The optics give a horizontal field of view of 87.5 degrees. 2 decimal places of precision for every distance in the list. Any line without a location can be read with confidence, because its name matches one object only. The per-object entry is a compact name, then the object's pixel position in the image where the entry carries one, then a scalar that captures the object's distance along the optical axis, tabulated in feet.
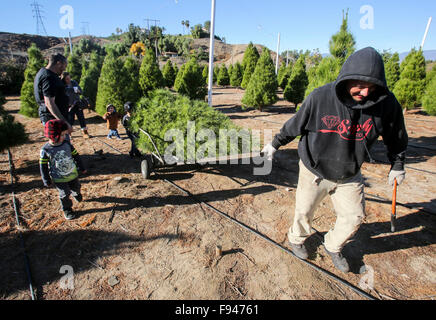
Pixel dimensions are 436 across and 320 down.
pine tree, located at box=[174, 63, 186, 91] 38.43
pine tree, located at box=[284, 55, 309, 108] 41.29
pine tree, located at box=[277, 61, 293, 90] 68.68
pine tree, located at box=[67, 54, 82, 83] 46.70
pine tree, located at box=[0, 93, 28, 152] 13.39
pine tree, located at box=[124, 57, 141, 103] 28.37
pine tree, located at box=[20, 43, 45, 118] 28.27
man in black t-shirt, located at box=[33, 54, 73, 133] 12.09
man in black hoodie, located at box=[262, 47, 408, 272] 6.13
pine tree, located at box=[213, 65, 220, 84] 91.66
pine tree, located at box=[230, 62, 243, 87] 80.23
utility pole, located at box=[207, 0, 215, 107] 29.46
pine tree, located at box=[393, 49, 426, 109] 38.27
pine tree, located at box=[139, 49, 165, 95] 34.81
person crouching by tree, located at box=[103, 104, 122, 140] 20.86
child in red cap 10.00
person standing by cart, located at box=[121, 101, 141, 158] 16.10
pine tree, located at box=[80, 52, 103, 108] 34.42
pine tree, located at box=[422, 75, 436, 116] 32.63
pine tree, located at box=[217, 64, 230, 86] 85.71
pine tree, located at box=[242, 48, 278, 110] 37.70
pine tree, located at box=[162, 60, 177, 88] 62.73
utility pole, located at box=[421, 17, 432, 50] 43.20
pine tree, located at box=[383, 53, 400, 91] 46.42
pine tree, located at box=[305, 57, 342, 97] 17.76
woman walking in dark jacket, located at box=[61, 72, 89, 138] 18.99
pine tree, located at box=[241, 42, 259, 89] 65.00
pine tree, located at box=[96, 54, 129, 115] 27.43
